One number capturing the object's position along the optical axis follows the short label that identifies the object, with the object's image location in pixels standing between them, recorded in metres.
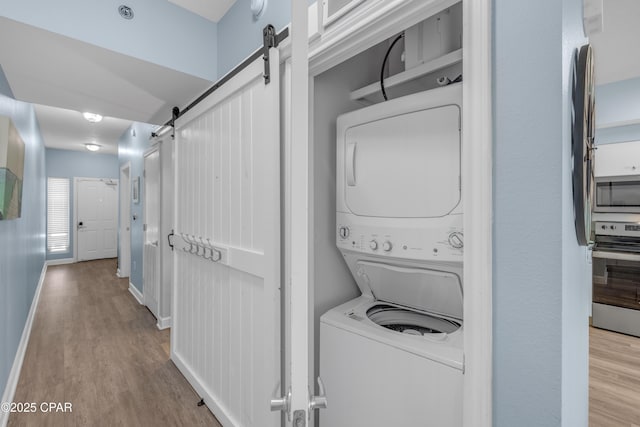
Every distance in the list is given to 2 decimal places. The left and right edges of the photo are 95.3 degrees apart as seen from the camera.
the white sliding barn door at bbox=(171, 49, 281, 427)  1.31
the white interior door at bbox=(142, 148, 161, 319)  3.39
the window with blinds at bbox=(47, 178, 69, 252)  6.68
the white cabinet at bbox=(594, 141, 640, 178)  2.92
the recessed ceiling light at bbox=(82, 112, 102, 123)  3.95
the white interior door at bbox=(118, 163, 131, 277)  5.32
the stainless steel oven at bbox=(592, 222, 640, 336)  2.91
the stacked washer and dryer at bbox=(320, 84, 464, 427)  1.00
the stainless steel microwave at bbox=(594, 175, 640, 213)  2.92
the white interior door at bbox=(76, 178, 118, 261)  7.05
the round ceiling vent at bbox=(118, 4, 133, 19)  1.62
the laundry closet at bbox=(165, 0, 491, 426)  0.95
